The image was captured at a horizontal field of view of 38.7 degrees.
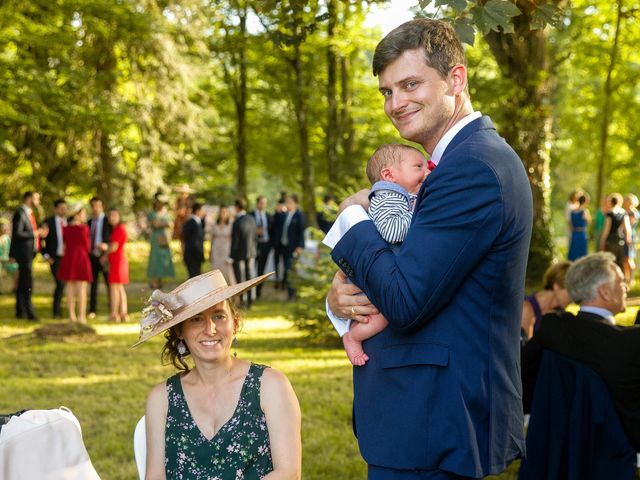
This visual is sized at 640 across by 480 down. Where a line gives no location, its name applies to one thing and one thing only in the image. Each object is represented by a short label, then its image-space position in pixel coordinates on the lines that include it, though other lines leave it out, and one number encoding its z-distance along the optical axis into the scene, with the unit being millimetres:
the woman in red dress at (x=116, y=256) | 15008
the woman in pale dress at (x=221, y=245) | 17969
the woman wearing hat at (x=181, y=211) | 22078
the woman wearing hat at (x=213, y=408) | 3641
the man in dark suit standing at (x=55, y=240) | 15625
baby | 2492
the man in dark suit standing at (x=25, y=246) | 14836
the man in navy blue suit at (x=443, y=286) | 2287
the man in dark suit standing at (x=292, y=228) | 18828
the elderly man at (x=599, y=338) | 5031
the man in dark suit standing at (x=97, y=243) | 15430
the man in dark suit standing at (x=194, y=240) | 17297
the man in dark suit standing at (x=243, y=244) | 17281
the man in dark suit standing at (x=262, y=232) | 19812
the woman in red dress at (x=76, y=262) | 14617
